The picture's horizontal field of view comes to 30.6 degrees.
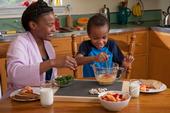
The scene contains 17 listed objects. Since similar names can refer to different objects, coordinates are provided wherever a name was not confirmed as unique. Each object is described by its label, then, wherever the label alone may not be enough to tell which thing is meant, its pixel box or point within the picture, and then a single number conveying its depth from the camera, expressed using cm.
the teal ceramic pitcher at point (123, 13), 408
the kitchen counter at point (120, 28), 317
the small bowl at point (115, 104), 137
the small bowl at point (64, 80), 172
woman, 177
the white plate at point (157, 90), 162
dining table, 141
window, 361
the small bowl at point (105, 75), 171
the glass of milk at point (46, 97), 146
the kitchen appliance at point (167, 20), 367
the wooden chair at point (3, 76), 313
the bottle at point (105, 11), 398
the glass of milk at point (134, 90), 155
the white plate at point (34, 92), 158
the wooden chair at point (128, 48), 217
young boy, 215
